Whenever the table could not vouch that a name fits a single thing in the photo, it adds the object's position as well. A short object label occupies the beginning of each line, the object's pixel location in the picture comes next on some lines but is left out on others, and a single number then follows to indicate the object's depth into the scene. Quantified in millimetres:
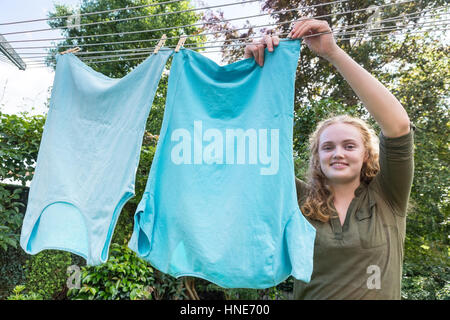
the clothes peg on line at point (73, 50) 1966
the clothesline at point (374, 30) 1550
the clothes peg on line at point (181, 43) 1672
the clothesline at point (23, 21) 1838
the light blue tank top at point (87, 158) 1641
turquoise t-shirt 1387
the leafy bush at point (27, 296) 2842
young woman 1204
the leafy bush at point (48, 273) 3433
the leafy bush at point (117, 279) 2949
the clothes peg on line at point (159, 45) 1688
